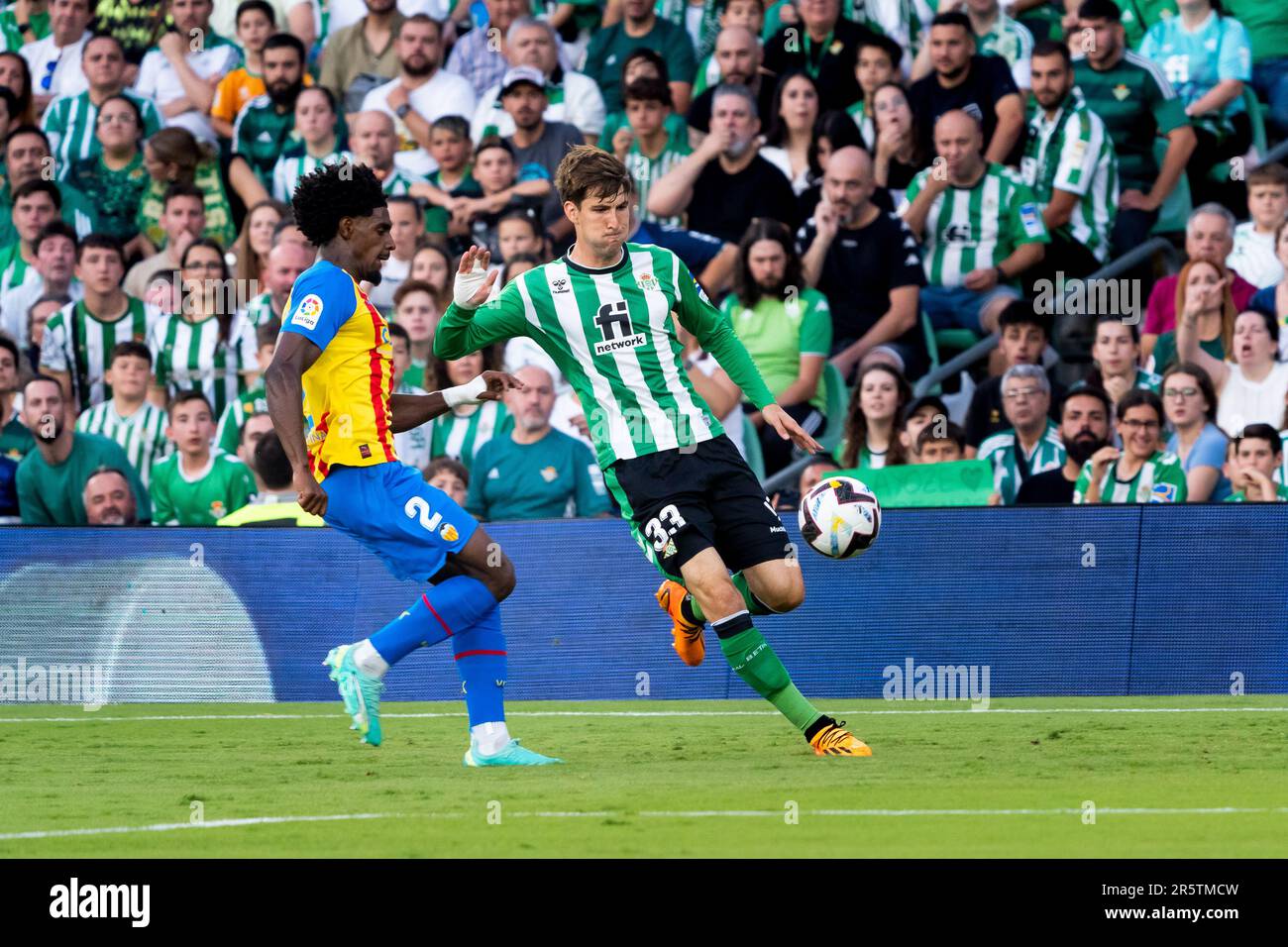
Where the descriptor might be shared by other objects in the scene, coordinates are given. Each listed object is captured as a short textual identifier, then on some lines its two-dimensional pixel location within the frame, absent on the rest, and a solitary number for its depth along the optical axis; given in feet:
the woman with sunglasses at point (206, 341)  47.78
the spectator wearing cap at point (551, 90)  49.03
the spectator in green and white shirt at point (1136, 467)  38.75
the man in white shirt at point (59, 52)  55.36
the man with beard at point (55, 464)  45.83
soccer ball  29.01
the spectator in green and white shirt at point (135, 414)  47.26
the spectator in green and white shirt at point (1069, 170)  43.78
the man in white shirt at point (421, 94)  50.42
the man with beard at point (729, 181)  45.73
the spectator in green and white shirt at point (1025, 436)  40.78
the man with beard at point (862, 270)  43.39
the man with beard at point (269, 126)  51.03
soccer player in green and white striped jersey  26.99
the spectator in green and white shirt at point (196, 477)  44.60
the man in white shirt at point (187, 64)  53.31
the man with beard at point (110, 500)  44.86
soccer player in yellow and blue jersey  26.37
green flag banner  39.93
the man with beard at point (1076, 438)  40.19
